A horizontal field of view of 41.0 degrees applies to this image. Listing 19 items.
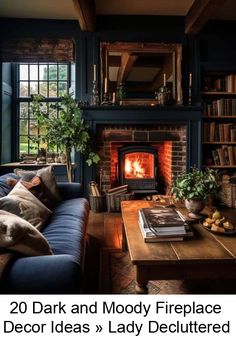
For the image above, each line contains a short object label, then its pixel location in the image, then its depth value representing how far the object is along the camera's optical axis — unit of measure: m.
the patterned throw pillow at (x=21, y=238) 1.33
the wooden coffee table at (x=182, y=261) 1.55
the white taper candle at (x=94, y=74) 4.51
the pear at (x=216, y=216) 2.04
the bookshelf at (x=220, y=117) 4.71
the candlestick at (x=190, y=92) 4.57
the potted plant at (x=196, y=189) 2.19
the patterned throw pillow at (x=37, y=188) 2.67
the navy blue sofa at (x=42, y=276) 1.26
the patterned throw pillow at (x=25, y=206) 2.08
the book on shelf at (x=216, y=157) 4.76
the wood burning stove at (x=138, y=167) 4.82
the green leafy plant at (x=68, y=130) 4.30
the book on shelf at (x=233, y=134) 4.71
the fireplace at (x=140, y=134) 4.51
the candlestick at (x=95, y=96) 4.50
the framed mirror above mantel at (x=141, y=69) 4.52
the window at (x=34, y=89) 5.22
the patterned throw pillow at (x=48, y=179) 2.96
